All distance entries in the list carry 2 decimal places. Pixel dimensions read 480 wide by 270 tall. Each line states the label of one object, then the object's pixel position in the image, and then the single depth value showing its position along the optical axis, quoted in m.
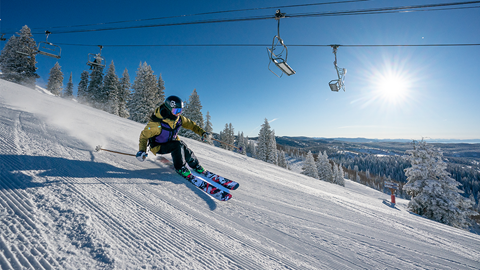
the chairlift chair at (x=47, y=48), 10.40
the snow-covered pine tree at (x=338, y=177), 49.06
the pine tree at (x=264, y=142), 35.75
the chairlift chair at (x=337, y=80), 7.39
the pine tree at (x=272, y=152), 35.06
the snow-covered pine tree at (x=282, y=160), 47.39
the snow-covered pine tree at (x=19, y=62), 24.62
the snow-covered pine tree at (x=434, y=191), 14.82
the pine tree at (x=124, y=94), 30.98
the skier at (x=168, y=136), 3.93
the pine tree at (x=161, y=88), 30.88
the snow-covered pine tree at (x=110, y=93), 29.17
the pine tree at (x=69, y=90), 41.72
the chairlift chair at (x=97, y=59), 11.13
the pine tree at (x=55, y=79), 37.47
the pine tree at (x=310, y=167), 38.35
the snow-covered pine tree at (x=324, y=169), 42.00
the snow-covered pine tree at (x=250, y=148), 75.79
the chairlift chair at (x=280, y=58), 6.19
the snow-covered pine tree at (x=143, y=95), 26.48
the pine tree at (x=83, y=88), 31.33
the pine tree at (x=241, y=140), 69.61
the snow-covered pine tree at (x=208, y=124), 34.36
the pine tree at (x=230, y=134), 50.08
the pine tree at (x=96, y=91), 29.77
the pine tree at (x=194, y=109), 28.23
